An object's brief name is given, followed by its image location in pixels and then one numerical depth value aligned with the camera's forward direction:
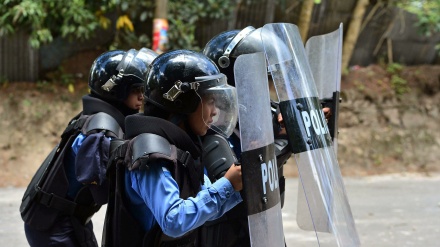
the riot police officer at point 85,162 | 3.28
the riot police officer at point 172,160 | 2.41
